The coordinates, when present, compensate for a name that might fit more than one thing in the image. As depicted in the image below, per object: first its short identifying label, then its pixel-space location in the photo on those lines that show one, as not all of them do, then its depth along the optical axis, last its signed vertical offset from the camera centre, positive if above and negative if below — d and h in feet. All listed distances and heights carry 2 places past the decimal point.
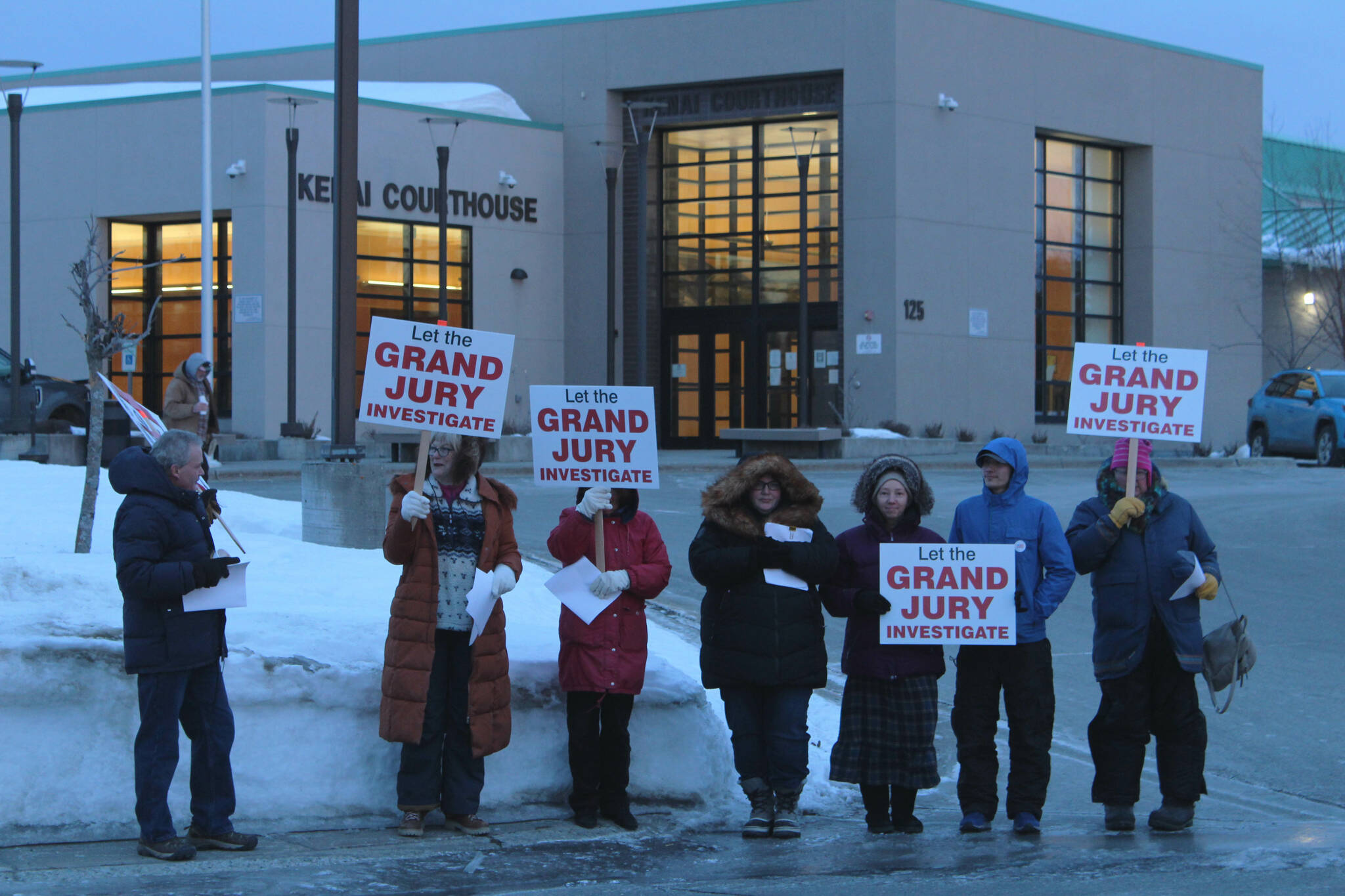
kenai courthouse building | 107.86 +14.95
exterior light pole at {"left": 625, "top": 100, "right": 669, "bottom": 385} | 107.34 +11.76
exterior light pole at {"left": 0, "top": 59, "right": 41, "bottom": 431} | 88.07 +11.93
